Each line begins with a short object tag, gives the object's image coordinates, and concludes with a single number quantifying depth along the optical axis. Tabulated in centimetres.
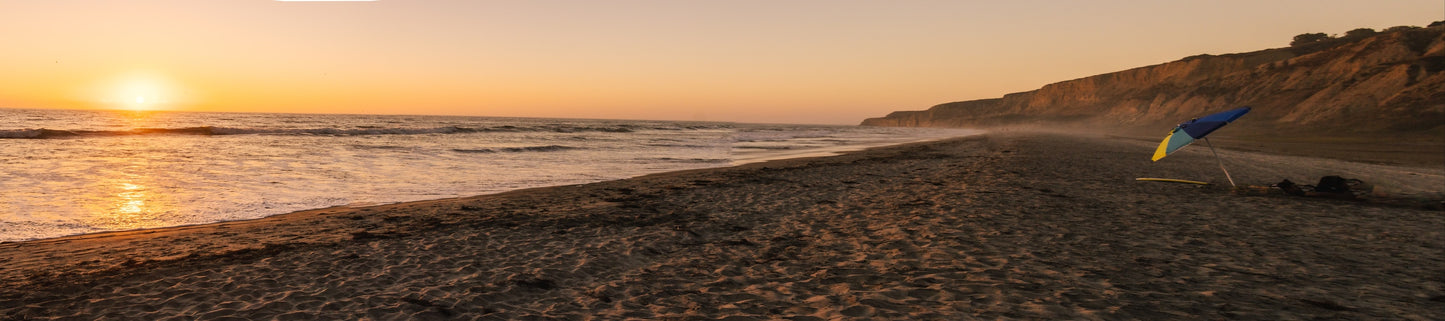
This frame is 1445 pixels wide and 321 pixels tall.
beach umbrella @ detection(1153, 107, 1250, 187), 1092
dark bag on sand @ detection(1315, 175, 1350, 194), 1134
